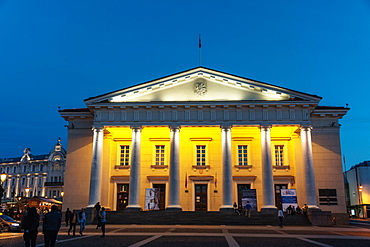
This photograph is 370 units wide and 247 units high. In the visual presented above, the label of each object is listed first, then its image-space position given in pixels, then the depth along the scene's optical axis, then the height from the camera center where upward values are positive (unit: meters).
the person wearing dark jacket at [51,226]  11.42 -0.47
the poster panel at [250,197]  31.56 +1.15
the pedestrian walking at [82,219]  20.77 -0.47
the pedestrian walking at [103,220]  19.17 -0.48
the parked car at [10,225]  24.80 -0.96
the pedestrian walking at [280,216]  27.38 -0.34
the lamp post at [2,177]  24.51 +2.11
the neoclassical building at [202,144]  32.72 +6.25
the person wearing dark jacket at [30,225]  12.02 -0.46
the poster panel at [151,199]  32.00 +0.98
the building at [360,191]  54.56 +2.97
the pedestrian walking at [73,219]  20.58 -0.48
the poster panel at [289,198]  31.55 +1.08
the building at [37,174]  85.81 +8.58
